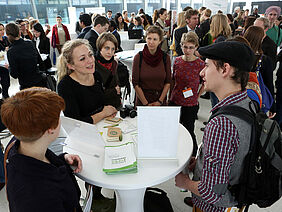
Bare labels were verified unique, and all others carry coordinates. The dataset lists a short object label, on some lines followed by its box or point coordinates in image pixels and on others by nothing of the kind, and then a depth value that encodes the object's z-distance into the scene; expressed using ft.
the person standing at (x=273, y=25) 12.72
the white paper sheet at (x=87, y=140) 3.87
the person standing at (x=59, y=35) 19.98
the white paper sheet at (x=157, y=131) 3.46
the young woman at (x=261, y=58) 6.91
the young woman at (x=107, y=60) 8.06
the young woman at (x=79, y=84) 5.37
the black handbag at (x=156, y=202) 5.14
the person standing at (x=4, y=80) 13.10
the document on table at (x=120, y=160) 3.77
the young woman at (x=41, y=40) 17.79
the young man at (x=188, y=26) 12.74
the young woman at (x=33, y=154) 2.58
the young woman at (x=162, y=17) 19.44
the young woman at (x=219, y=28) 10.95
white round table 3.66
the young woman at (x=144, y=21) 23.08
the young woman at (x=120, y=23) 23.73
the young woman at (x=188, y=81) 7.58
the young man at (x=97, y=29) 11.21
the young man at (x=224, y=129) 3.05
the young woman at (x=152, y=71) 7.82
